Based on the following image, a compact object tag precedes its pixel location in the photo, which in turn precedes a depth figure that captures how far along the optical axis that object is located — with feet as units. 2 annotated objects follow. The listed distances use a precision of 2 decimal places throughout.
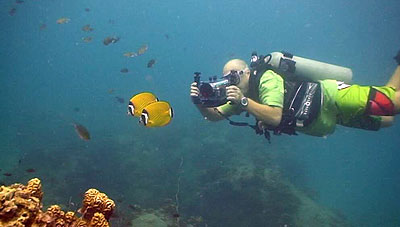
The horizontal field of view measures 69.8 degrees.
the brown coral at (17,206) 6.47
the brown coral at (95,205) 8.08
